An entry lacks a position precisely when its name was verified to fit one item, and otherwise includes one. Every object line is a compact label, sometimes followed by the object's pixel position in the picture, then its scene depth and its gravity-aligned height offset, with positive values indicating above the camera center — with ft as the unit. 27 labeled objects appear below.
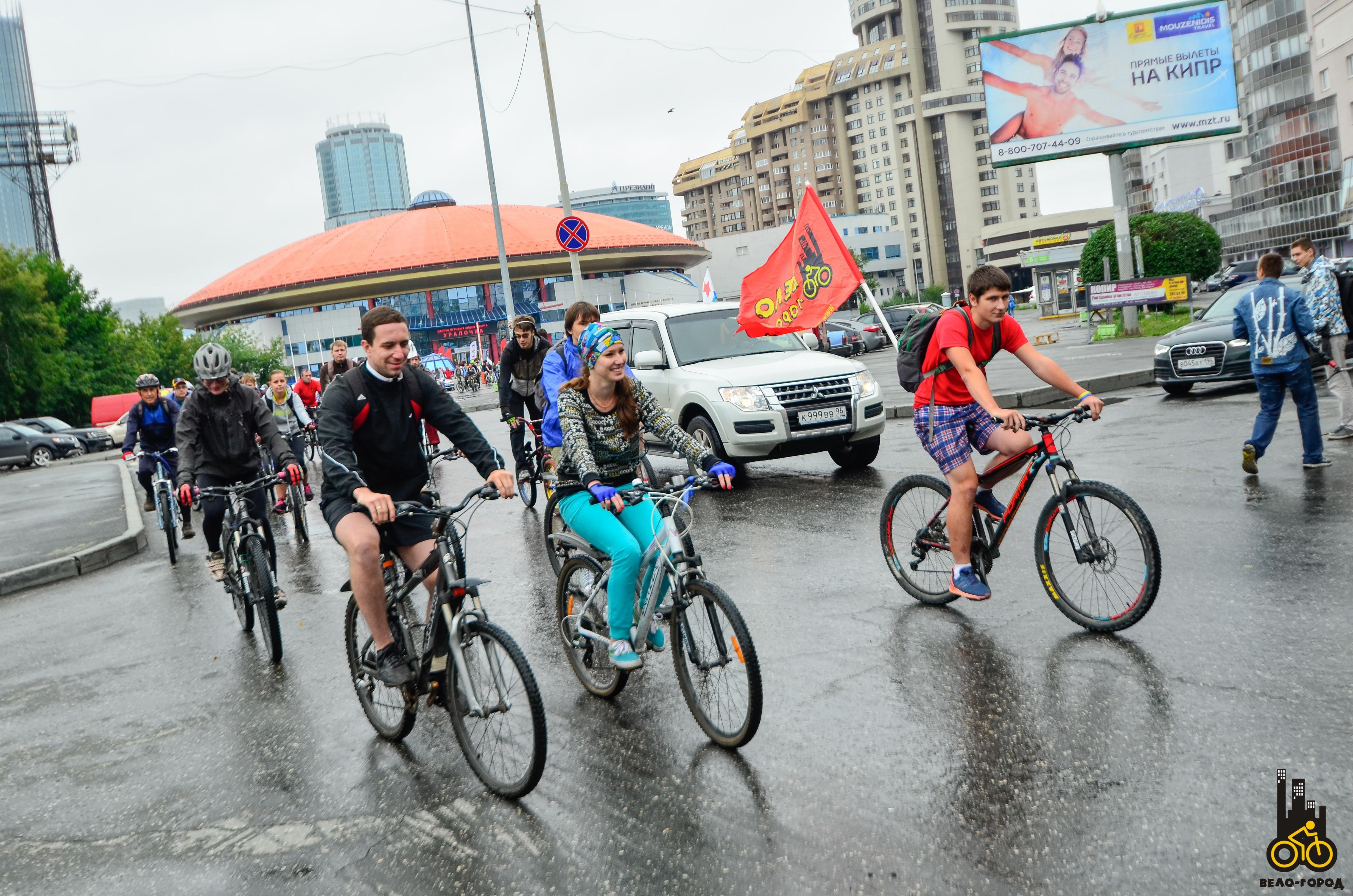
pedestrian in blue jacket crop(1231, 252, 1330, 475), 27.45 -1.75
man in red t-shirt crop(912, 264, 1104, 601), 17.87 -1.32
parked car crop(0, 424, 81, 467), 122.11 -0.46
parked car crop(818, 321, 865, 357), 121.29 +0.32
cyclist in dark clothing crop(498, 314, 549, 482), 34.27 +0.16
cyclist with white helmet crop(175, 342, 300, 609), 23.36 -0.35
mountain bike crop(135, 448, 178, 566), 34.78 -2.65
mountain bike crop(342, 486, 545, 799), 12.84 -3.46
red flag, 41.16 +2.71
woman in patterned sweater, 14.96 -1.25
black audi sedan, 45.96 -2.47
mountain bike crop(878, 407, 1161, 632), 16.33 -3.56
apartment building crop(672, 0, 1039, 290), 503.20 +93.63
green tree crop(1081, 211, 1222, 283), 117.50 +6.05
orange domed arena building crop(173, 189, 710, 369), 293.02 +30.21
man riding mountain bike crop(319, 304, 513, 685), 14.78 -0.73
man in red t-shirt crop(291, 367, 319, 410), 53.36 +0.89
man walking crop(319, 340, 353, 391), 43.50 +1.63
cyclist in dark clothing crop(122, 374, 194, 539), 36.24 +0.11
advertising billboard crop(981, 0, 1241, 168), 87.45 +18.22
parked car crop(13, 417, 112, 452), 142.00 +0.54
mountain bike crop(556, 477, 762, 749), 13.38 -3.38
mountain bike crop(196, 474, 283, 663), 21.11 -3.03
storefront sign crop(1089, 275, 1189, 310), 81.41 +0.97
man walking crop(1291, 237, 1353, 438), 31.65 -0.76
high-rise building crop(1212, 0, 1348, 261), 246.27 +34.91
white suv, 35.04 -1.46
